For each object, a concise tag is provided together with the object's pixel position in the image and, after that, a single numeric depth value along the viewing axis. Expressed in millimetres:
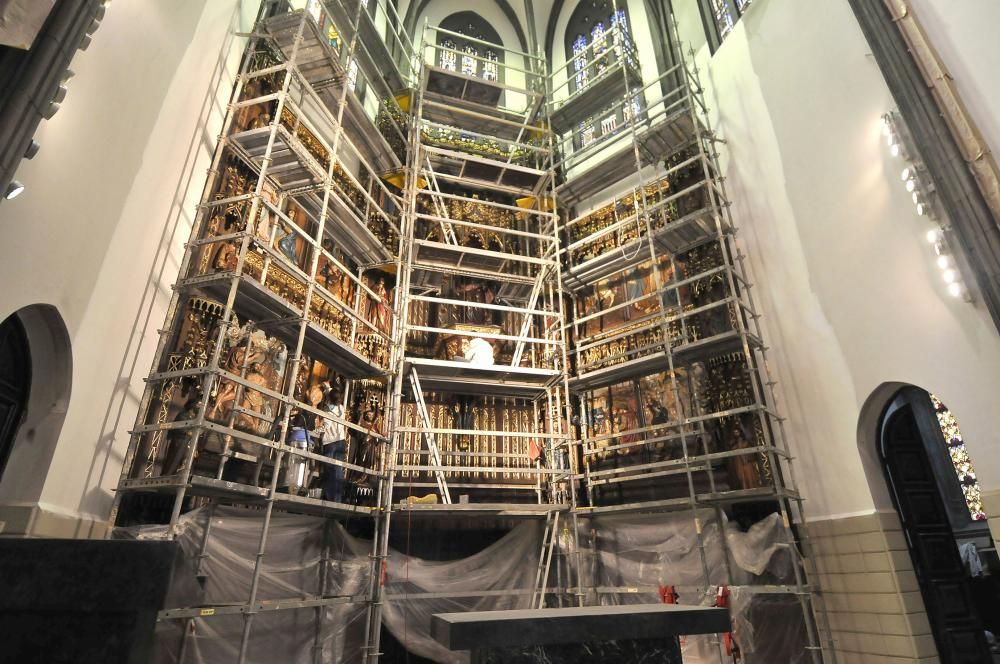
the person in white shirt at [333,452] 7922
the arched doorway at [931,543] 6930
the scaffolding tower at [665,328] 8180
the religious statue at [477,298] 11289
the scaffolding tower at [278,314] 5965
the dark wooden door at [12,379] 4980
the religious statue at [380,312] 10273
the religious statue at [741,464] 8242
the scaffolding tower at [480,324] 9172
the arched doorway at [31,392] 4898
